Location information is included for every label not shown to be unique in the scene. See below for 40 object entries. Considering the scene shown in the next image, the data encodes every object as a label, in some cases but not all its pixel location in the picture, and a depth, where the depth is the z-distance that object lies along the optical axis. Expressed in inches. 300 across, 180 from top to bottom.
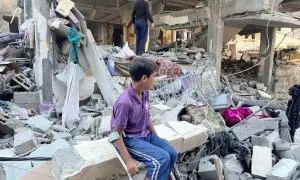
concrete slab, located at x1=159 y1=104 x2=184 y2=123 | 173.1
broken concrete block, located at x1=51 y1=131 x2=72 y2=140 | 162.5
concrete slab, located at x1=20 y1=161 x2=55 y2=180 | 102.7
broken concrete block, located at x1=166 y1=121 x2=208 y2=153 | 129.2
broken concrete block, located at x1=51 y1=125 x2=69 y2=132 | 178.7
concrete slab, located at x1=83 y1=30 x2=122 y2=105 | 205.2
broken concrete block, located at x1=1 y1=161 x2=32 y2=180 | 126.0
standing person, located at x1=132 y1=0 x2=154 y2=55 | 284.6
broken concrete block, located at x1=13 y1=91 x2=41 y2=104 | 214.6
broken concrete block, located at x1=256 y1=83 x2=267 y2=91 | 371.1
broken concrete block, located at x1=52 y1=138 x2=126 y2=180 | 93.6
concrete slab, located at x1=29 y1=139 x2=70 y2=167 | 139.8
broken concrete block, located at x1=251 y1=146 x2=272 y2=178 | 153.2
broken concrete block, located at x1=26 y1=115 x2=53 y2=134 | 176.1
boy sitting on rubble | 87.5
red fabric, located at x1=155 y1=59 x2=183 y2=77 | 249.2
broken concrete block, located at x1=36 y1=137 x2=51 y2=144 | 161.5
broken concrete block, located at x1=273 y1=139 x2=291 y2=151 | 172.1
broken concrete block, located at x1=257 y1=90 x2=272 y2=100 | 328.0
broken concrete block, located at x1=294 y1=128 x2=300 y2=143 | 195.7
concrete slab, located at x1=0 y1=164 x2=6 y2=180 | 119.4
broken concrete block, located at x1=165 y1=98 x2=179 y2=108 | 201.7
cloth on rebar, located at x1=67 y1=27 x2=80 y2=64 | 200.2
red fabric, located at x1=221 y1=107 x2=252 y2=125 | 209.0
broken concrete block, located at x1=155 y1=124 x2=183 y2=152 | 120.8
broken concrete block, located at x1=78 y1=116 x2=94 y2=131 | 179.6
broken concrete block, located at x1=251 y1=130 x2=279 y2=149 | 172.6
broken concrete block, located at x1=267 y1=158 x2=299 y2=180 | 138.7
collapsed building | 131.6
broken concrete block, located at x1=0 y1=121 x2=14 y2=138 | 170.1
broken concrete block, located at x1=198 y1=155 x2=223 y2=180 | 140.6
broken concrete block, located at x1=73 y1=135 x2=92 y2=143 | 159.1
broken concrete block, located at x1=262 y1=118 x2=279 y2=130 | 198.1
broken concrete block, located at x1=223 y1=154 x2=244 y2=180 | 150.1
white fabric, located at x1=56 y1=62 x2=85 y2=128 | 188.8
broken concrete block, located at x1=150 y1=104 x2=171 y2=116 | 180.1
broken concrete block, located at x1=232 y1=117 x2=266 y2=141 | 186.7
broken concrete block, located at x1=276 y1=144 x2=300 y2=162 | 169.4
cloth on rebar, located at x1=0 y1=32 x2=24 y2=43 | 329.6
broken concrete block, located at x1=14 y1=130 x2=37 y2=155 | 147.5
